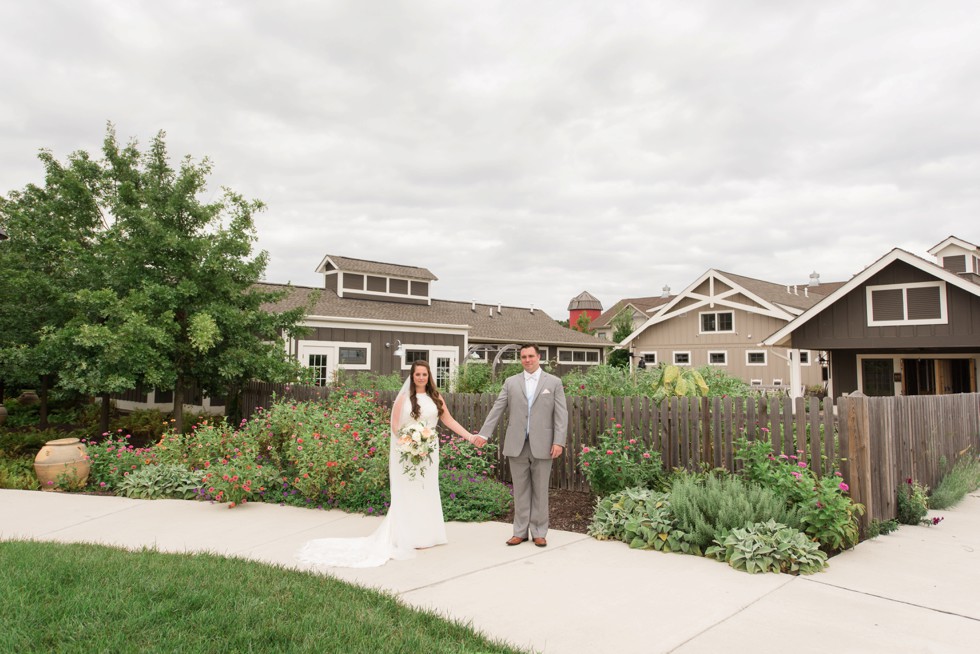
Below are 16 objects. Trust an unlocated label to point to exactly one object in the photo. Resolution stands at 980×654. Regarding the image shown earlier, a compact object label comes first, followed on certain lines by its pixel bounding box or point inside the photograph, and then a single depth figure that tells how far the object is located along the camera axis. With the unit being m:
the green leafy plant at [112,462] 8.70
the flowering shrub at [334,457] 7.07
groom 5.64
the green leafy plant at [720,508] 5.25
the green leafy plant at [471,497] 6.62
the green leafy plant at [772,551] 4.73
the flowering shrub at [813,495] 5.13
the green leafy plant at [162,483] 8.02
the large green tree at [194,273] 10.41
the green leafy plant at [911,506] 6.45
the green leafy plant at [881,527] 5.77
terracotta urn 8.55
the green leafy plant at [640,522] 5.38
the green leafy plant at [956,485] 7.29
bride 5.20
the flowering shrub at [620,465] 6.51
